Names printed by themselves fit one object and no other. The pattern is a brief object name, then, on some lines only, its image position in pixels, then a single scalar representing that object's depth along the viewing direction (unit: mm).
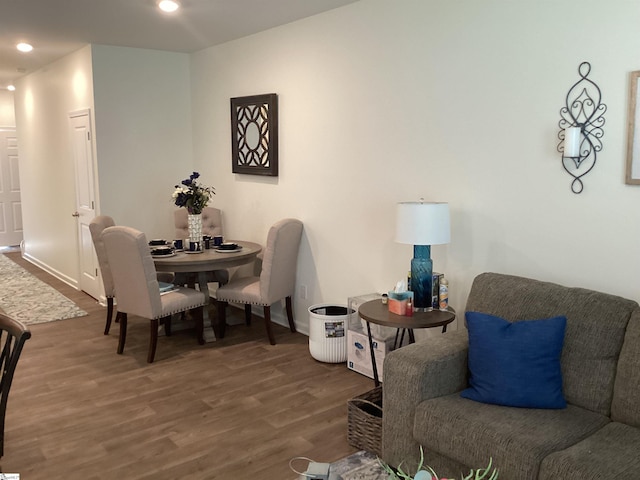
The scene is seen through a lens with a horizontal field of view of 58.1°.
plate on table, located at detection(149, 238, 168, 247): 4797
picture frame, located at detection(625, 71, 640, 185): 2602
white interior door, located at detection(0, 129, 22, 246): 9102
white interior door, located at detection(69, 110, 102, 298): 5625
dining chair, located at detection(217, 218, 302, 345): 4414
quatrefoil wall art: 4848
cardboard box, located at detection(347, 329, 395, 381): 3691
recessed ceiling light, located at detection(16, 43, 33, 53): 5301
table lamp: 3150
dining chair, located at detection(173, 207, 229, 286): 5461
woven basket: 2824
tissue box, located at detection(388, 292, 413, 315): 3146
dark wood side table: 3010
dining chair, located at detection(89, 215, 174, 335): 4703
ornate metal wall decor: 2764
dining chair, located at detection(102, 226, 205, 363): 3973
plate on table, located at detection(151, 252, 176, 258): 4363
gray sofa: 2062
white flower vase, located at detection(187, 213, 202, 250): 4684
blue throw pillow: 2400
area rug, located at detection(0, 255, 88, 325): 5336
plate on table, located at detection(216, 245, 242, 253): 4578
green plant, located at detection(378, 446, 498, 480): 1384
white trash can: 4004
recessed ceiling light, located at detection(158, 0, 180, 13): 3883
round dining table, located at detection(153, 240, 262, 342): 4242
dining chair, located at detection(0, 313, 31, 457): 1928
